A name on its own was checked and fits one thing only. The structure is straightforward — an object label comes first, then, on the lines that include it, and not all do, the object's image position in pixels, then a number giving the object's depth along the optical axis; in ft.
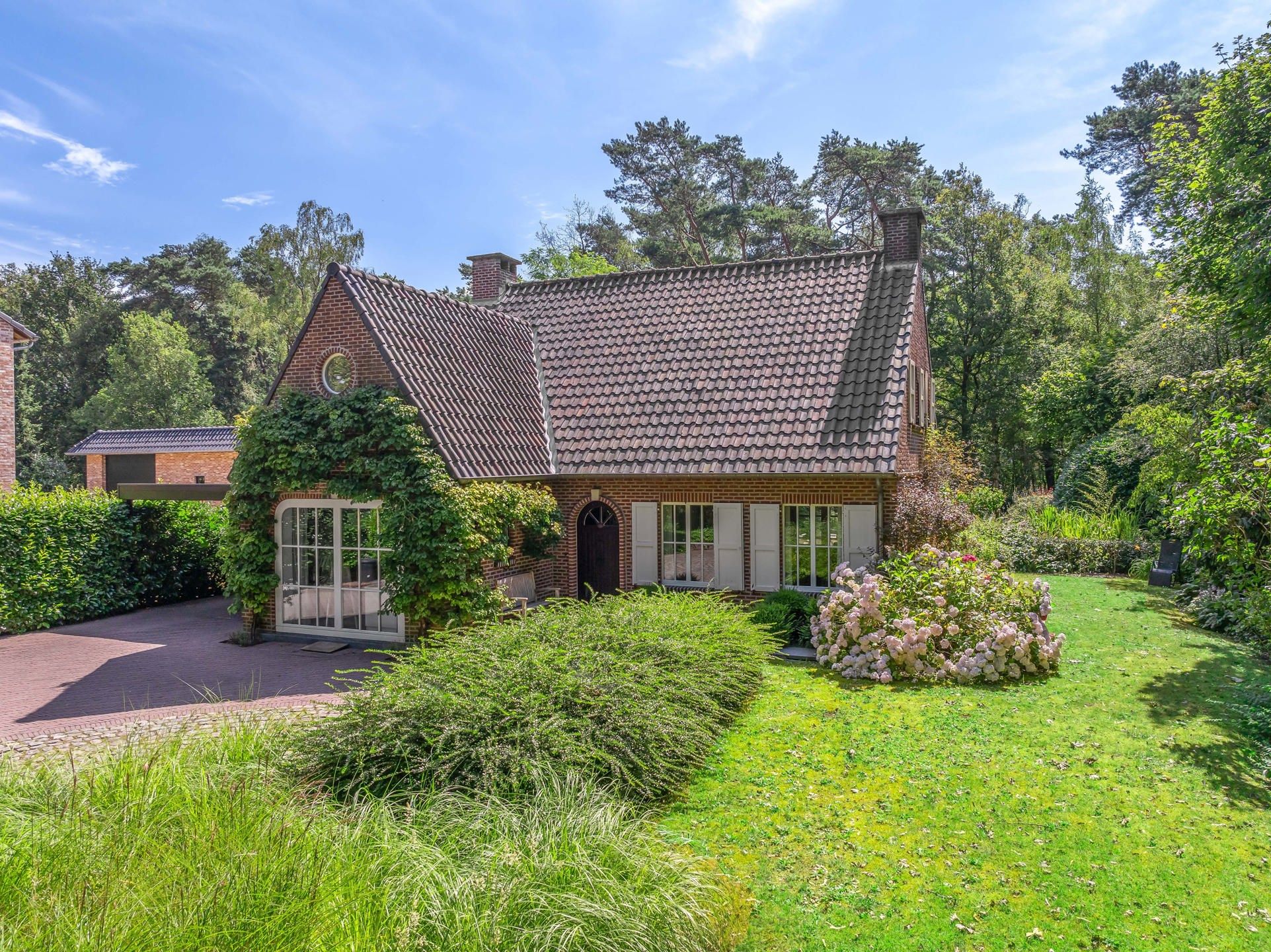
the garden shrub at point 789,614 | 42.86
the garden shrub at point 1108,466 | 75.20
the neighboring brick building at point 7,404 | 73.46
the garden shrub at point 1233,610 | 29.53
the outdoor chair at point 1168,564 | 59.36
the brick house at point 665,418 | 44.62
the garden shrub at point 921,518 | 45.11
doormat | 43.62
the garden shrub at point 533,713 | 21.15
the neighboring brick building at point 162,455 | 106.52
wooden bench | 43.75
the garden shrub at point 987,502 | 84.99
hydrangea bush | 35.29
